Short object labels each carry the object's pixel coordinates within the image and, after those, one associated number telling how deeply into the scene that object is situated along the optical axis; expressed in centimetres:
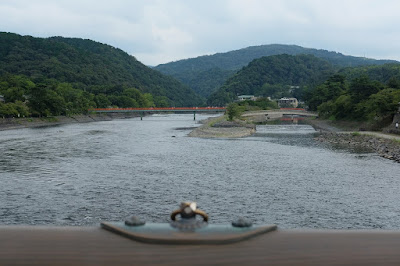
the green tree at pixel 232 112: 7338
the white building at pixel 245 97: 15962
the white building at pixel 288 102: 14625
